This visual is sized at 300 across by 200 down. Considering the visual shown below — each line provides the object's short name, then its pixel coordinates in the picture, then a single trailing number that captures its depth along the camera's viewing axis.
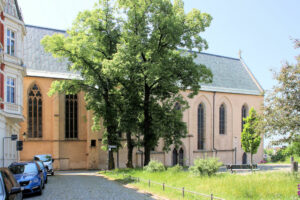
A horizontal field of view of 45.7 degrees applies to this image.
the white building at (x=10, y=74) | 22.08
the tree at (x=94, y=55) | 26.38
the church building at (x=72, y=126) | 35.78
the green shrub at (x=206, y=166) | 16.58
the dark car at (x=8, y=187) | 7.88
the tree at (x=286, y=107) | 17.20
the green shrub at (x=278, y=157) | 52.88
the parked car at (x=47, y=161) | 27.91
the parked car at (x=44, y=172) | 20.09
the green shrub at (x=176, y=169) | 19.46
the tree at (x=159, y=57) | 23.48
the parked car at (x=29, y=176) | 14.29
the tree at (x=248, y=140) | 42.18
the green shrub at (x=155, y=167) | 20.89
